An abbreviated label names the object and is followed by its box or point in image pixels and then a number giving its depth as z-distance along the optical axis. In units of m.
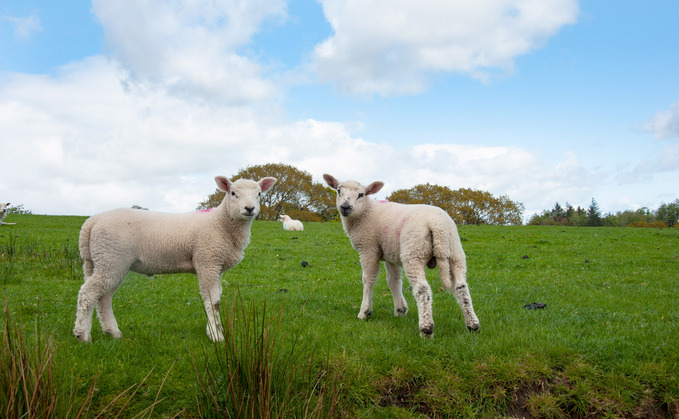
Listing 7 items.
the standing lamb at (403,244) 6.88
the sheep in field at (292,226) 30.31
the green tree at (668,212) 50.30
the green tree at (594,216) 52.12
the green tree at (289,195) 48.25
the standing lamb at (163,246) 6.67
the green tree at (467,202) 50.12
